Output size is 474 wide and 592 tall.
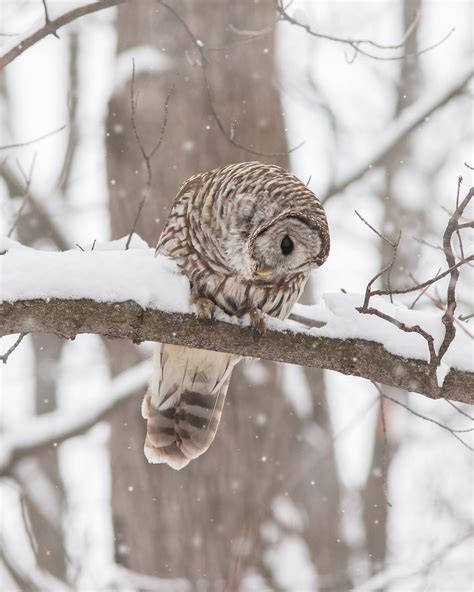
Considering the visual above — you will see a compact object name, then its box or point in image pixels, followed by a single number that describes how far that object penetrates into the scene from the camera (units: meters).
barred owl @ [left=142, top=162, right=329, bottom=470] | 8.34
